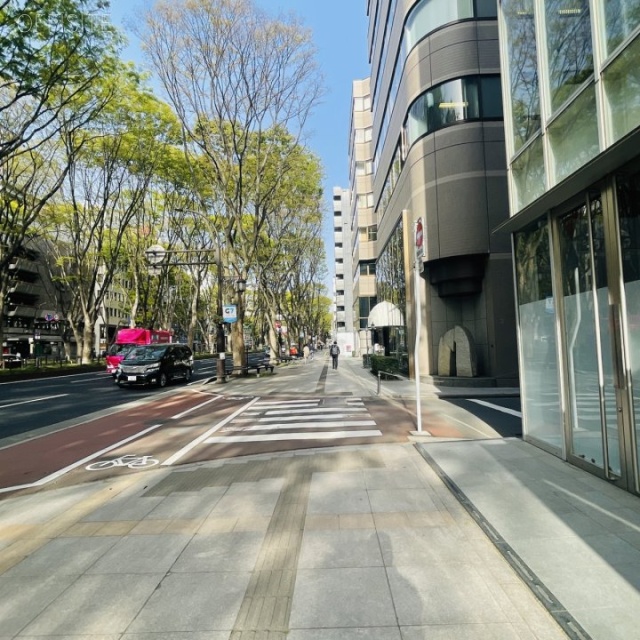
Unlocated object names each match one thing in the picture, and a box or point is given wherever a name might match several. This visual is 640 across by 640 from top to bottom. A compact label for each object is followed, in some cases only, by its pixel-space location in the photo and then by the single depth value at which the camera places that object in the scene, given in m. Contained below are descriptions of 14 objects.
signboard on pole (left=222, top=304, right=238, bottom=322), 21.17
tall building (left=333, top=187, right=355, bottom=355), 51.62
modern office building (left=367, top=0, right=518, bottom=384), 17.03
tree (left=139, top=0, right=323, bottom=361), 18.83
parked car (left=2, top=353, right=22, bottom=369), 36.47
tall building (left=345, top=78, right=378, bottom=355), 41.06
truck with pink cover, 26.28
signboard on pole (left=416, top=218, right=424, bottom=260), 8.26
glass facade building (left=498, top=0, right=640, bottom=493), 4.77
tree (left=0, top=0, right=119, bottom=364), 12.78
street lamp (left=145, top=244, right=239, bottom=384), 20.72
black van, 19.12
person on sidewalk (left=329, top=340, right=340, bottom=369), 29.19
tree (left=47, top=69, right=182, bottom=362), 23.15
